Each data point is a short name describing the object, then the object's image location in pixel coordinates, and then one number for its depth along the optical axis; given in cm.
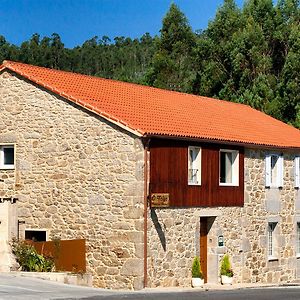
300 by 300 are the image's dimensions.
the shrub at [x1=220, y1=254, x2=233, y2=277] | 2961
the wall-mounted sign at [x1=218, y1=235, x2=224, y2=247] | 2979
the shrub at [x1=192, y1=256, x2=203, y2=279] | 2785
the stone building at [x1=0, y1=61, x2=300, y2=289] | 2614
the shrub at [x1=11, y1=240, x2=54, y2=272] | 2652
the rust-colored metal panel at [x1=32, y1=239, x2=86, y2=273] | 2653
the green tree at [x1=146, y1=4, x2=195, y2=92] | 5922
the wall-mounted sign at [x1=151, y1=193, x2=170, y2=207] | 2611
